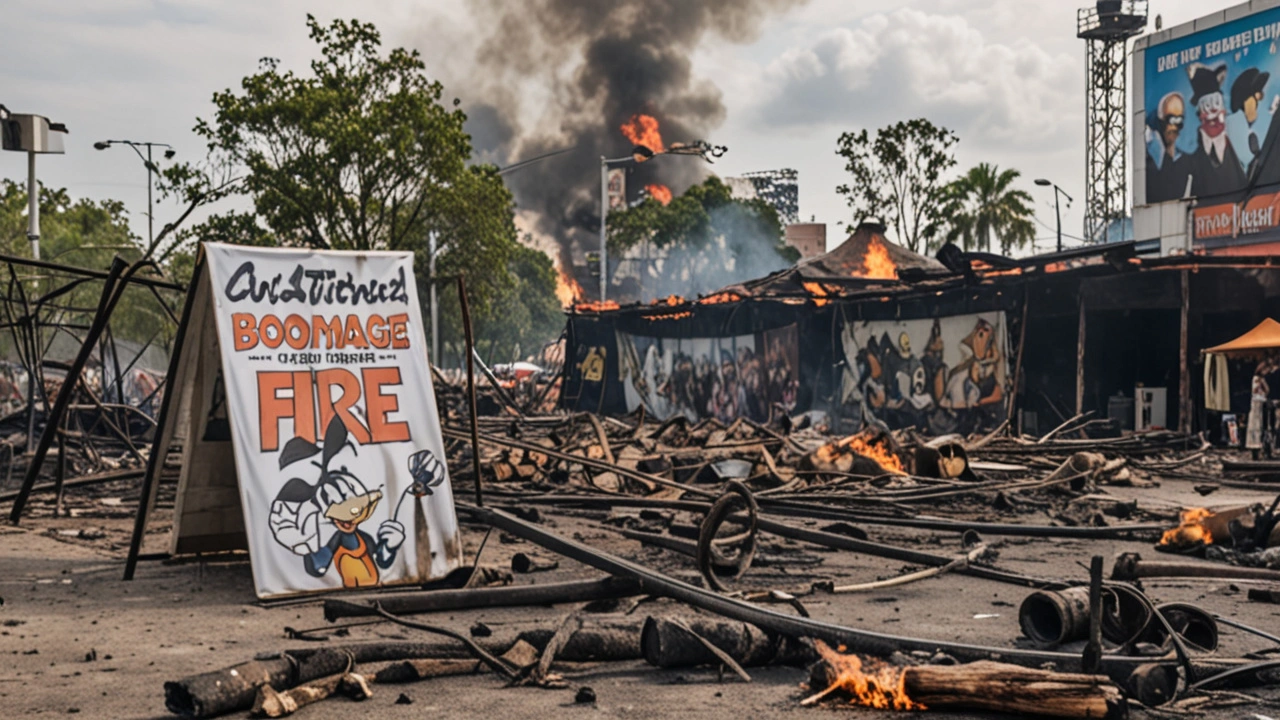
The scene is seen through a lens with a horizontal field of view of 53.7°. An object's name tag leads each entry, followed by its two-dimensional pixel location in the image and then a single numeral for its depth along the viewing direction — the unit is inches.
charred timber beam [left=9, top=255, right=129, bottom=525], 367.2
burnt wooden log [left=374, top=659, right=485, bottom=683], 237.8
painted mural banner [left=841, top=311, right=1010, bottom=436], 1082.7
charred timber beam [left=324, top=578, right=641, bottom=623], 290.8
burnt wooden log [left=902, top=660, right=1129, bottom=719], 203.9
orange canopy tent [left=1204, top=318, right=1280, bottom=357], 930.7
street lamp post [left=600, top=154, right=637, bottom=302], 1861.5
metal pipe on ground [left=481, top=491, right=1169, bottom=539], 460.1
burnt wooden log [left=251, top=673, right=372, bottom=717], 213.2
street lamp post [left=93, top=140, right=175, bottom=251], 1328.7
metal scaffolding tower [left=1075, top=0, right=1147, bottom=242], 2792.8
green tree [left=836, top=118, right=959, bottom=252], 2079.2
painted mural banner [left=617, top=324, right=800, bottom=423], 1366.9
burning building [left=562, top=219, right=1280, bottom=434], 981.8
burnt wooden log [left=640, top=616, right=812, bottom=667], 247.1
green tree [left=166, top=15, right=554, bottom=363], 1400.1
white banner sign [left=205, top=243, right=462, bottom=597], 321.1
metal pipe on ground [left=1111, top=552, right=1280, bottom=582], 340.2
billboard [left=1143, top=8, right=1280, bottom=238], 1520.7
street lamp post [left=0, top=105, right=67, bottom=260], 1194.0
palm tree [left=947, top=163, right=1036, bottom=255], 2317.9
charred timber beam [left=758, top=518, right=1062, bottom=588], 368.2
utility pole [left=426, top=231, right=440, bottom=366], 1742.1
